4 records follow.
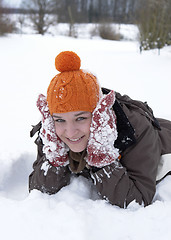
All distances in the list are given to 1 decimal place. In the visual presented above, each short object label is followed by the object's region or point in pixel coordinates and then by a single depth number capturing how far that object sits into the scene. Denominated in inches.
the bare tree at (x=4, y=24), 352.2
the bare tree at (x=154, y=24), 258.8
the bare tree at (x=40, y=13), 580.4
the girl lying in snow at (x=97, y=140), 43.6
